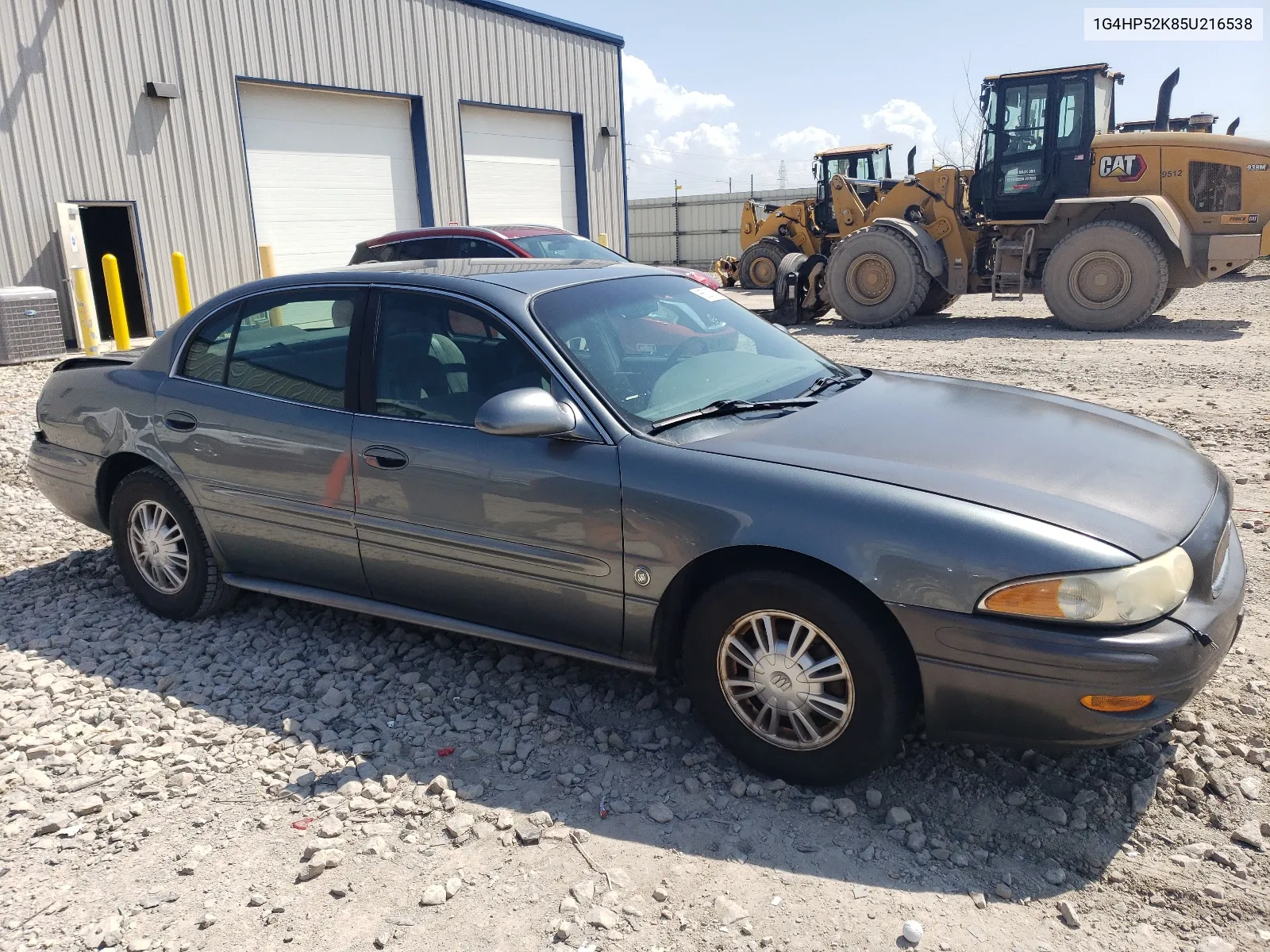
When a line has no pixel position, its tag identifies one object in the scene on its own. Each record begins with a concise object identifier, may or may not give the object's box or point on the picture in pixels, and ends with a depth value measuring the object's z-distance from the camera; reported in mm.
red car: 11445
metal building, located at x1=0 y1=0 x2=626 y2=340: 13102
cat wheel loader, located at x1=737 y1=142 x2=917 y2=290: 19844
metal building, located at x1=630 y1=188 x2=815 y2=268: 32562
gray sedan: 2637
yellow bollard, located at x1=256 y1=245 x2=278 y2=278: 15133
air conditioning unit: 11789
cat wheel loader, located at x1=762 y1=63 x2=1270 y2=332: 12633
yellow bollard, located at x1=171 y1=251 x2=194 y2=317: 14070
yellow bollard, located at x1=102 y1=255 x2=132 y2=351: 12727
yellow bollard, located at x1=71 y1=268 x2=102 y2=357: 13062
